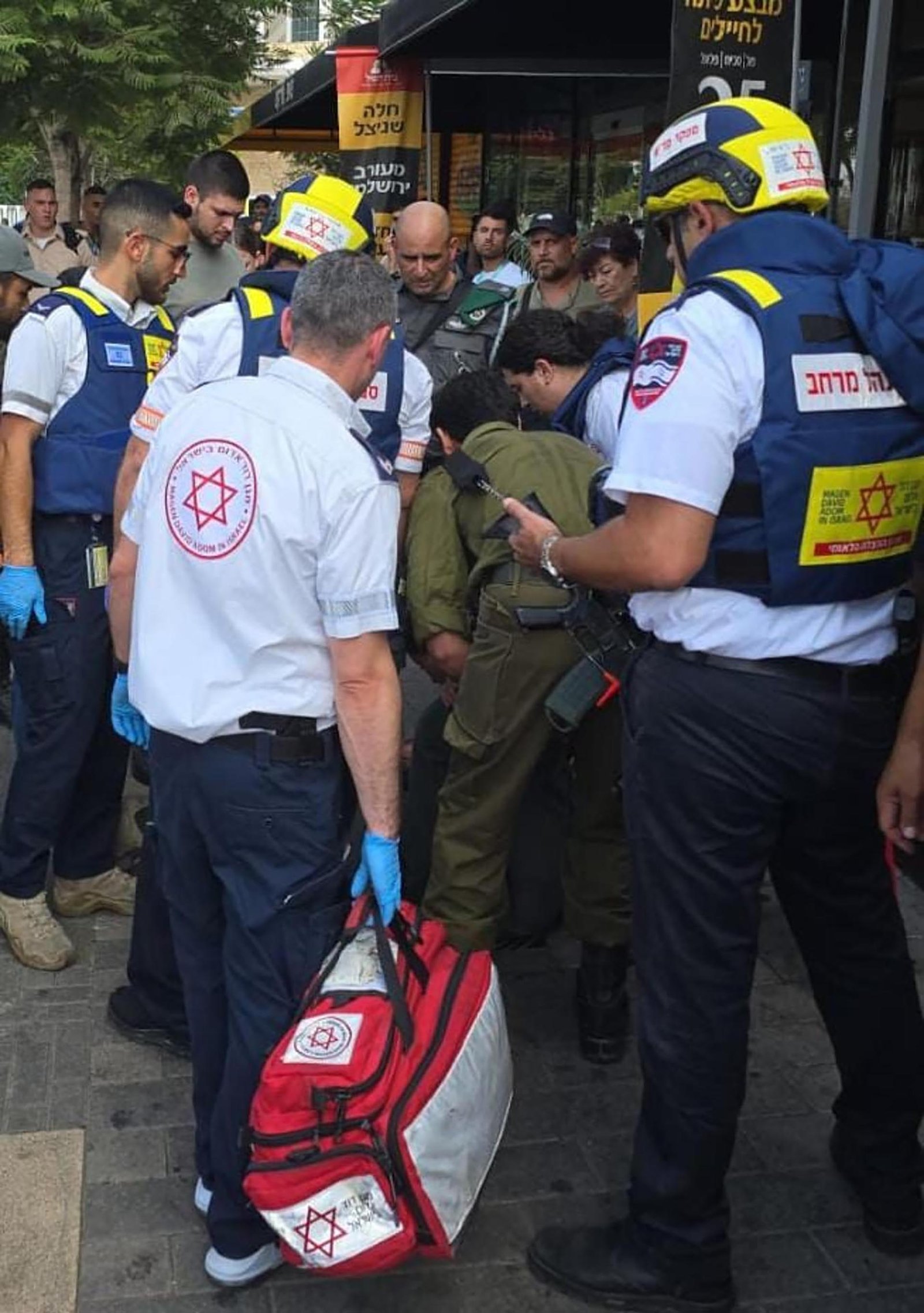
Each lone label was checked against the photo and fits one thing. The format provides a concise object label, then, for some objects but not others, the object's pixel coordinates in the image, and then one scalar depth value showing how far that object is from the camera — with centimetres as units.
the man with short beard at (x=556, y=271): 660
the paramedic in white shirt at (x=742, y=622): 218
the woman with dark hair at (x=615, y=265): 648
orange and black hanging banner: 842
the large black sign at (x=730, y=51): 489
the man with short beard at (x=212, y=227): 524
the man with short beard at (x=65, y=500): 369
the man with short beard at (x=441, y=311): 546
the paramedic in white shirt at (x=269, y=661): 228
